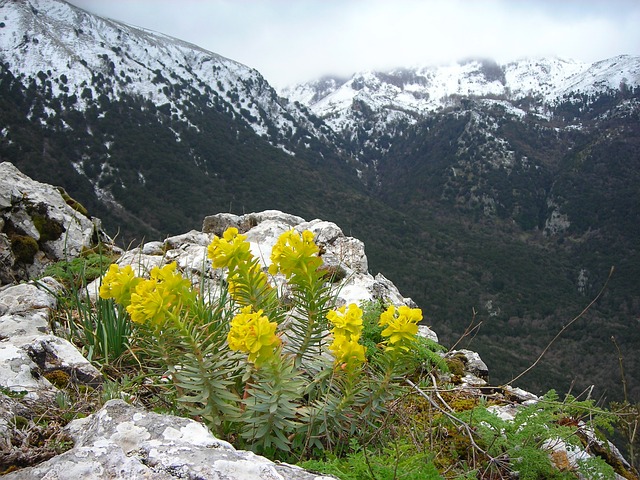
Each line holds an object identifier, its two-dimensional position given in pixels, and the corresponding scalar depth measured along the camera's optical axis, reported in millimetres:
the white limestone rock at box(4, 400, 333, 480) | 1339
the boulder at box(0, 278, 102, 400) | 2320
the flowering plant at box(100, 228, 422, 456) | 1986
